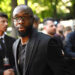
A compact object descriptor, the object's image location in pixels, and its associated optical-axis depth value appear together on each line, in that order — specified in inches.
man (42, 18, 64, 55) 229.1
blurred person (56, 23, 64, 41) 332.6
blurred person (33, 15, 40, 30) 224.2
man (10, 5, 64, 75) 102.3
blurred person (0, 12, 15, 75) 150.6
